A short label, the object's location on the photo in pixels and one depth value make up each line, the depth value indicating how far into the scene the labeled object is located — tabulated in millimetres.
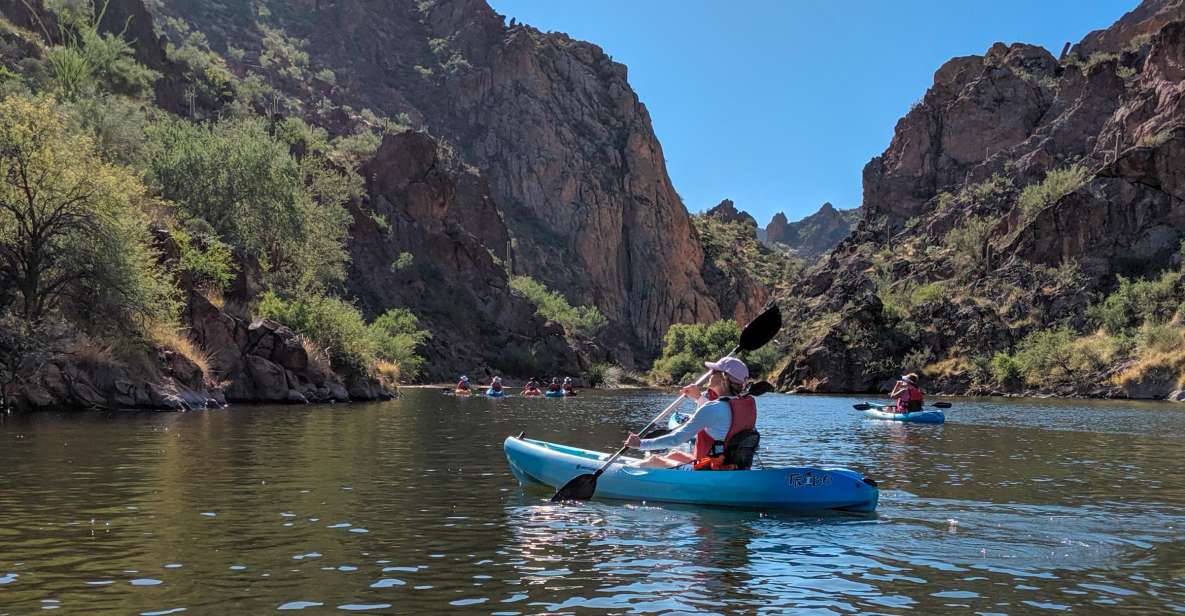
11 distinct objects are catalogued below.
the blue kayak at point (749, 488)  12969
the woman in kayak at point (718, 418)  13438
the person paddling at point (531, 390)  62562
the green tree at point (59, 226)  31312
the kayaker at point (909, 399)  36875
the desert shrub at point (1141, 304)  74625
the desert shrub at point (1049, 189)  94750
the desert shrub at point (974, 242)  98062
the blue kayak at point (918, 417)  35875
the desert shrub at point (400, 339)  65500
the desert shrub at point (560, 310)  121125
